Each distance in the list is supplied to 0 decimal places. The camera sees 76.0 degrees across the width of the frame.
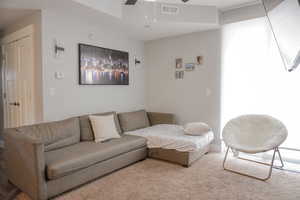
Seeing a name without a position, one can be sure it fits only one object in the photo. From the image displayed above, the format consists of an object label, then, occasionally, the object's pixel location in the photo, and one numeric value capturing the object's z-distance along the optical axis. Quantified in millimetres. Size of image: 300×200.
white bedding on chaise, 2894
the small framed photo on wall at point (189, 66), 3910
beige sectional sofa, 1960
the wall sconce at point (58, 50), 2840
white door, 3020
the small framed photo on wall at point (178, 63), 4082
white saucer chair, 2545
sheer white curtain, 3002
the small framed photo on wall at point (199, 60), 3801
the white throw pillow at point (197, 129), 3189
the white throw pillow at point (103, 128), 2957
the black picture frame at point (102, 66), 3201
